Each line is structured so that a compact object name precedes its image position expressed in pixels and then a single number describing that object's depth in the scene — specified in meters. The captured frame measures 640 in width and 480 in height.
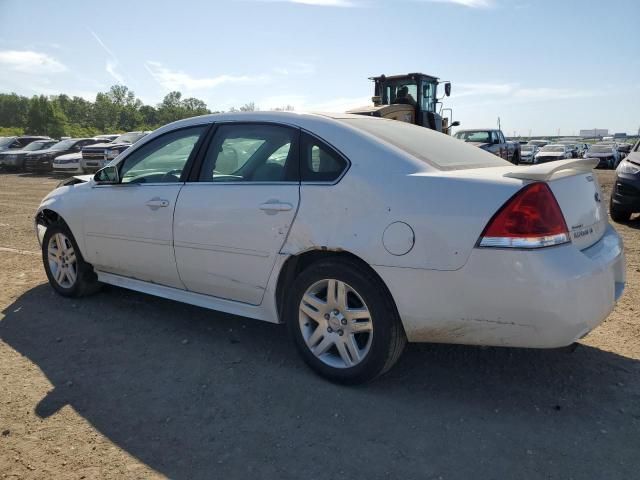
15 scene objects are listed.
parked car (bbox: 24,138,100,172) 22.95
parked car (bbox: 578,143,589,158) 39.71
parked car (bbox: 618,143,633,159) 32.14
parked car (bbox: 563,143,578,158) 37.28
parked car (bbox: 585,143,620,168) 30.08
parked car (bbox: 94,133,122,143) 24.58
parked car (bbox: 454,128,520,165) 21.31
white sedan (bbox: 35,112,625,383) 2.65
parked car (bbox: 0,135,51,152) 26.38
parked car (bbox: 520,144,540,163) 37.39
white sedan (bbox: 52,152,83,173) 21.17
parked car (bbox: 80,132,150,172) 19.78
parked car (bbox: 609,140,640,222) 8.29
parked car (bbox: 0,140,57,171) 23.67
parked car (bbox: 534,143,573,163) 32.31
